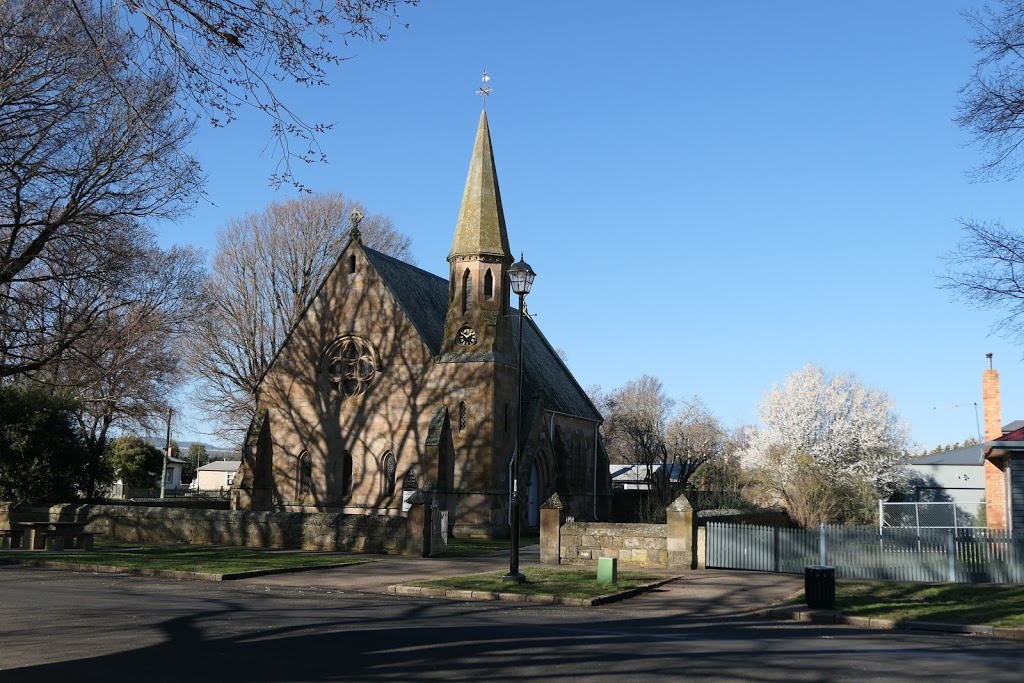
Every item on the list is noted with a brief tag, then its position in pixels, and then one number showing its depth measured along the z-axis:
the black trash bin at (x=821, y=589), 16.38
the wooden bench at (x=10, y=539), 25.85
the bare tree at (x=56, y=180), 17.58
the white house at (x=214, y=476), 106.81
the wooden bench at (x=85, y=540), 24.48
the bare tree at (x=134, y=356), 30.58
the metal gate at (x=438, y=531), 25.61
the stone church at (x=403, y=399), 34.66
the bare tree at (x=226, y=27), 8.25
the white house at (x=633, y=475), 75.62
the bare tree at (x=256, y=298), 47.19
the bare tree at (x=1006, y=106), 15.95
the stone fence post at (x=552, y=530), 24.67
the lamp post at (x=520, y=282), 20.25
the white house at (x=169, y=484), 75.50
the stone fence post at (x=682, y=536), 23.22
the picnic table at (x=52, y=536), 23.97
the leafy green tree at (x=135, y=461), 64.19
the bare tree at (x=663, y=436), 69.25
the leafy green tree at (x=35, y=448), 30.25
